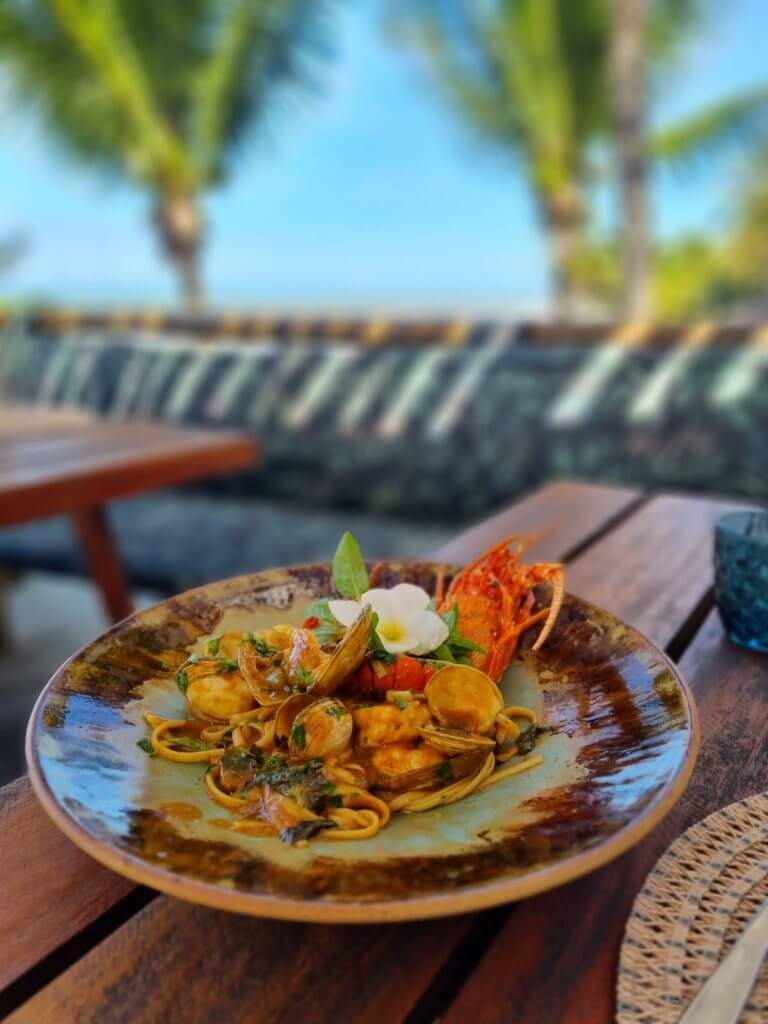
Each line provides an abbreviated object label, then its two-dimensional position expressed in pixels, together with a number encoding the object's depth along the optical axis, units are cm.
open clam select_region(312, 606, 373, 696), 61
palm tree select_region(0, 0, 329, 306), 566
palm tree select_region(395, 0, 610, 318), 627
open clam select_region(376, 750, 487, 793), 58
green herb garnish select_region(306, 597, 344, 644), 68
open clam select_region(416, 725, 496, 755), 57
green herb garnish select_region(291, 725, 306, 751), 58
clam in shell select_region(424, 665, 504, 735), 60
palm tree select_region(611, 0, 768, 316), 550
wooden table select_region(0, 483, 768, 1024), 47
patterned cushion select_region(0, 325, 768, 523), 233
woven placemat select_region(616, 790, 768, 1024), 46
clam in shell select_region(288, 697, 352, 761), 58
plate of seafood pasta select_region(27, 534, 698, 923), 46
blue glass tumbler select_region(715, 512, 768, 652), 85
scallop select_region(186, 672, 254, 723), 65
